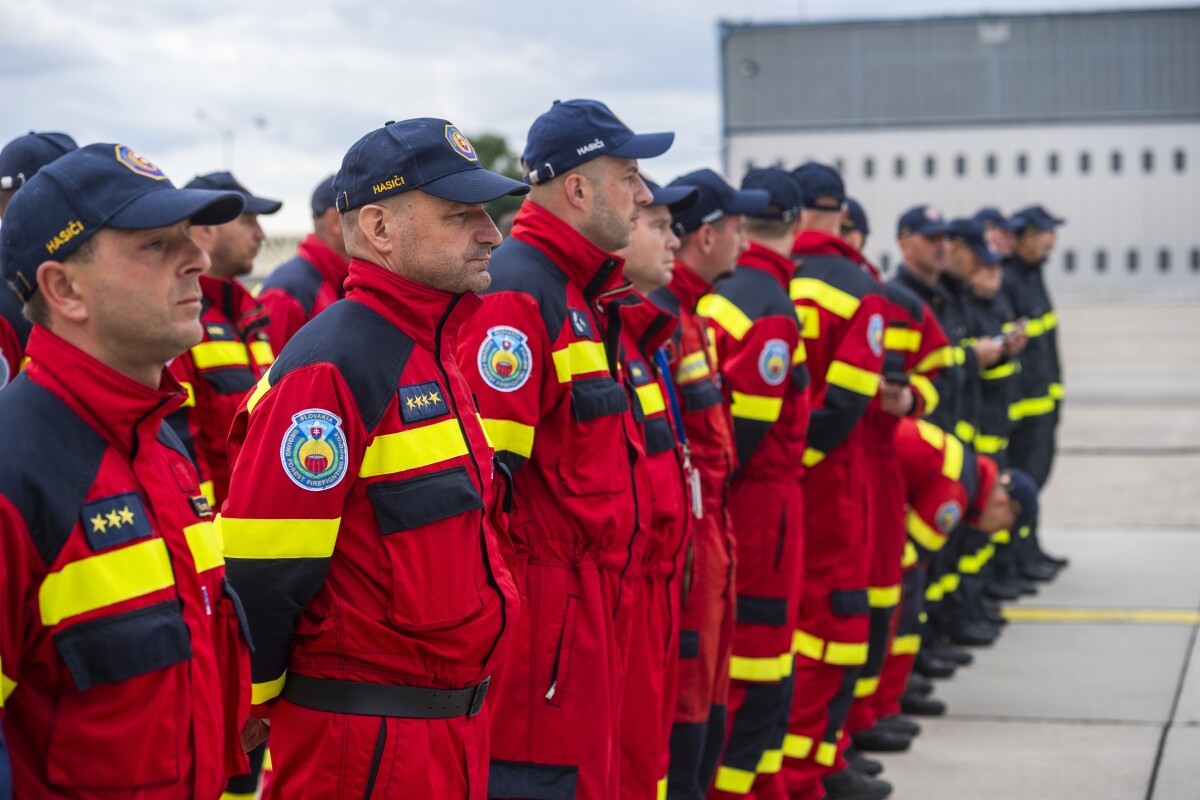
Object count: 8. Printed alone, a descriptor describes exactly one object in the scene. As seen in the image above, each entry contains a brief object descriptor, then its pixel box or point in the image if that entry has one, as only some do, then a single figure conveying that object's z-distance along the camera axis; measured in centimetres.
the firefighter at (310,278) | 683
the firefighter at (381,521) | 298
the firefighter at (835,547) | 602
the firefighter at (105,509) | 238
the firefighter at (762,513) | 540
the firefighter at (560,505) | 386
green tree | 4951
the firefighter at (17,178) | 444
